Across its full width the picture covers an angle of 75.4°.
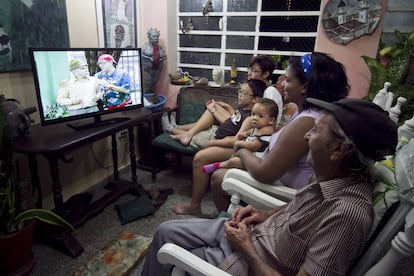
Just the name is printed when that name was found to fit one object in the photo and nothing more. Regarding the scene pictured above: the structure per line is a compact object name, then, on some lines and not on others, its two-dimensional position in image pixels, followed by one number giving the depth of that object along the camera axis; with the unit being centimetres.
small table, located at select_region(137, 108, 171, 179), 268
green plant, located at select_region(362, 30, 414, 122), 220
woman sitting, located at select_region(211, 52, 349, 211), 121
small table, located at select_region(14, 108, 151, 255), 153
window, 255
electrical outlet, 279
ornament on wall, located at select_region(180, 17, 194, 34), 298
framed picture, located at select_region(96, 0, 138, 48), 234
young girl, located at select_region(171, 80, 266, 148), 220
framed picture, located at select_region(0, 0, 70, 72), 162
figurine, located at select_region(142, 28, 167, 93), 271
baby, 180
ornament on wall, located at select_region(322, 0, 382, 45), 222
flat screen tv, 163
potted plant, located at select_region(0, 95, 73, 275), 137
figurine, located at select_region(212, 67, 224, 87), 282
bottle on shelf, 284
